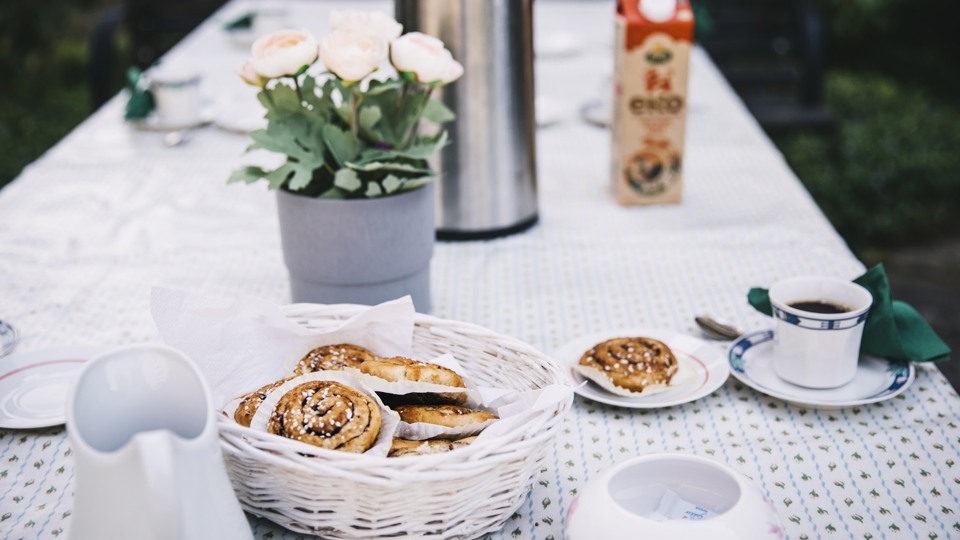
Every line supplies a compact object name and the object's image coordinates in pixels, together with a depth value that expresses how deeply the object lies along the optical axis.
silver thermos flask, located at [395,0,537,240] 1.12
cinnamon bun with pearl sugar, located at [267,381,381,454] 0.62
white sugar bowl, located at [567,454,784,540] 0.54
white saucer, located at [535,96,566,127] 1.71
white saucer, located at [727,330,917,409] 0.81
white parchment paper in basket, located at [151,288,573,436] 0.75
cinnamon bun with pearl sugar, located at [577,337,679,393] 0.83
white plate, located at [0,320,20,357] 0.95
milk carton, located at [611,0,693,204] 1.20
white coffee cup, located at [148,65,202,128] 1.62
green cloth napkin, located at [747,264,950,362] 0.86
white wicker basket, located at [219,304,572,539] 0.58
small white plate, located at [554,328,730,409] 0.82
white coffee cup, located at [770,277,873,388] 0.80
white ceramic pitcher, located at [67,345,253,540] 0.48
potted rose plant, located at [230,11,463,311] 0.86
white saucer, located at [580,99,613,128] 1.72
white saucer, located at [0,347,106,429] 0.81
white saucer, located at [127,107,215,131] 1.65
